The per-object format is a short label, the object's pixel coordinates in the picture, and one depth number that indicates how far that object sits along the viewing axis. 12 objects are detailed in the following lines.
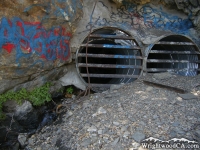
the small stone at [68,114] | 3.32
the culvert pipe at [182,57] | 4.59
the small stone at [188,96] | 3.30
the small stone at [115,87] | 4.08
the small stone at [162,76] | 4.32
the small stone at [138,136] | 2.34
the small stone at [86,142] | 2.46
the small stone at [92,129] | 2.69
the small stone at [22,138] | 2.98
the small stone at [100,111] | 3.09
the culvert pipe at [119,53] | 4.17
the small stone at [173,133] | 2.35
